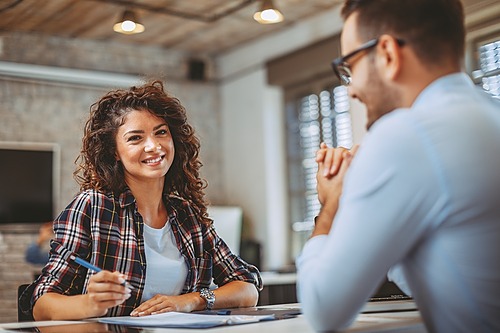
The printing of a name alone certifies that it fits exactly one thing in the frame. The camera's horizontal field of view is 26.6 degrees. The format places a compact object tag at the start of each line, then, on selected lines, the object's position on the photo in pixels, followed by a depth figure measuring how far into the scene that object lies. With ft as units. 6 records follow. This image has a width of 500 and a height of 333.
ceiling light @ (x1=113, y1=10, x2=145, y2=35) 14.00
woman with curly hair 7.45
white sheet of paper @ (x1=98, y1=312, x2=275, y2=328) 6.08
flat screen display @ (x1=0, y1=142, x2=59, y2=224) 17.27
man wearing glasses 5.31
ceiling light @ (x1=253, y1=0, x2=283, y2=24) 13.29
